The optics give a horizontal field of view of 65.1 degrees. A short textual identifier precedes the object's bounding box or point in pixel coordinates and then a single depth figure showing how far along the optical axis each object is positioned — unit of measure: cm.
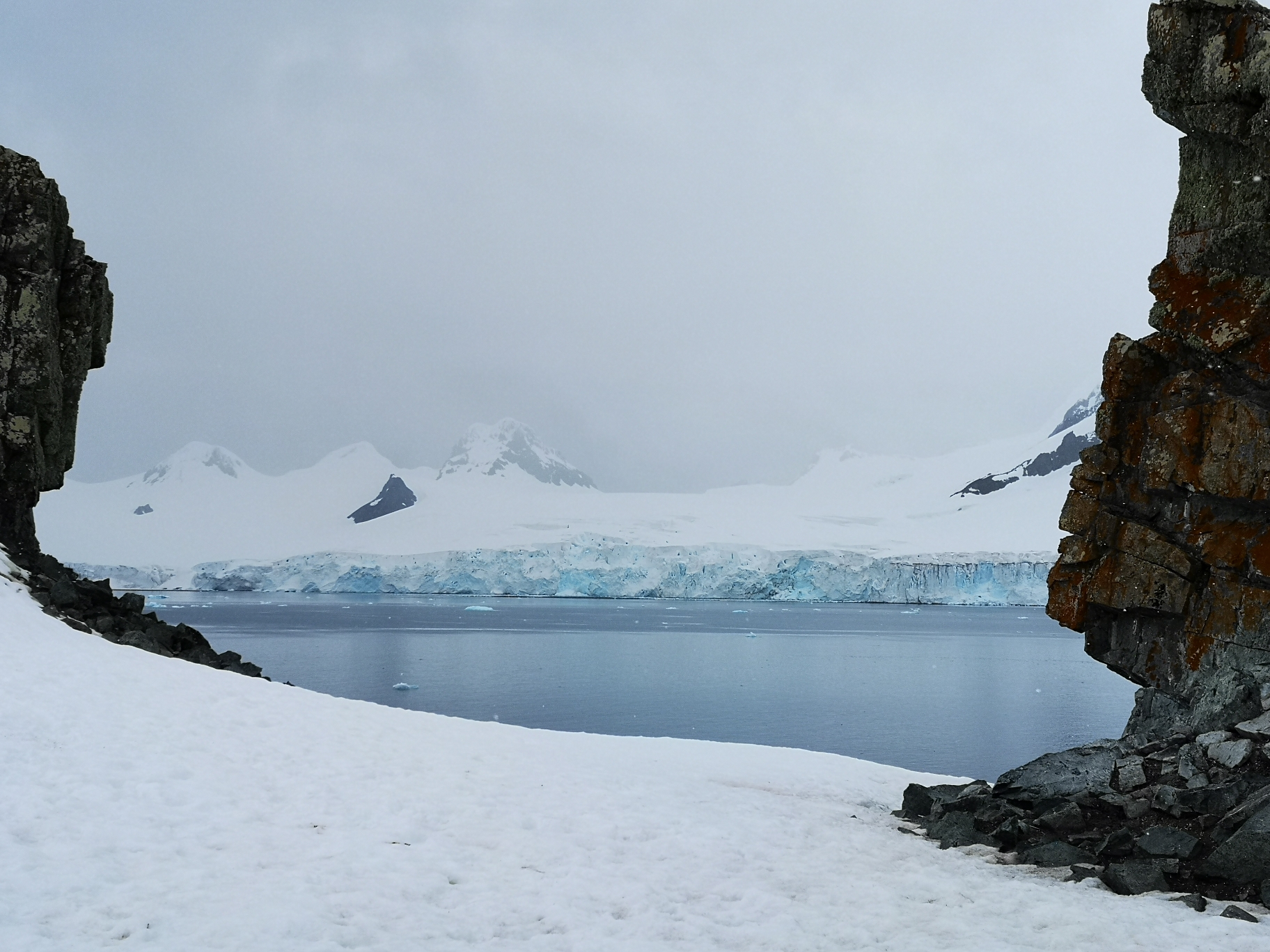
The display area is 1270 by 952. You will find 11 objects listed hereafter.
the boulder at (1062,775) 1301
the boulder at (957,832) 1180
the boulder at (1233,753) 1053
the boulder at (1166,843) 954
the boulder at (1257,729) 1073
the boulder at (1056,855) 1034
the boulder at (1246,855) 886
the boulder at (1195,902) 848
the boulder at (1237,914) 812
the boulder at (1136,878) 917
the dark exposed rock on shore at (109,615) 1694
